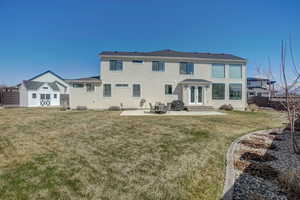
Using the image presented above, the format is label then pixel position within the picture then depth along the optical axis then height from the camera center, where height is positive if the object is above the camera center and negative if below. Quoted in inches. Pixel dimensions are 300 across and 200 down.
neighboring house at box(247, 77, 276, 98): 1381.6 +104.7
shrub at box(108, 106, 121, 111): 659.9 -37.1
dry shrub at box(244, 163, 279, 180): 138.8 -69.4
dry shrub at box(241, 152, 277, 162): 173.6 -68.8
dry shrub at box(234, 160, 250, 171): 151.4 -68.7
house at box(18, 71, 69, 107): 949.2 +49.9
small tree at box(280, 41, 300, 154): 176.4 +15.8
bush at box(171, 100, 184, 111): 628.7 -23.4
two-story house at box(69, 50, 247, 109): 663.1 +81.4
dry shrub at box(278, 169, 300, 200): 112.3 -68.8
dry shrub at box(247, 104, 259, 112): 702.6 -41.8
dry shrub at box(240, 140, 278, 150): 216.8 -68.1
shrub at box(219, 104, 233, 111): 701.9 -36.3
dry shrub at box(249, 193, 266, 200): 106.1 -69.6
